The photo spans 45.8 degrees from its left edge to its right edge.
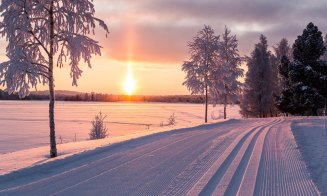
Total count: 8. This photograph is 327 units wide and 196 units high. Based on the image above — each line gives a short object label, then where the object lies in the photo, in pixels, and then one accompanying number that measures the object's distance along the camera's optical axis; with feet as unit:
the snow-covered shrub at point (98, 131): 86.94
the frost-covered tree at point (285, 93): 138.92
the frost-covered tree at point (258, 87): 166.09
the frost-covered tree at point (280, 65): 147.43
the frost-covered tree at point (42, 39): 45.65
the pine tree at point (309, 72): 130.00
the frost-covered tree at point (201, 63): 119.85
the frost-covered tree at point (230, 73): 130.87
